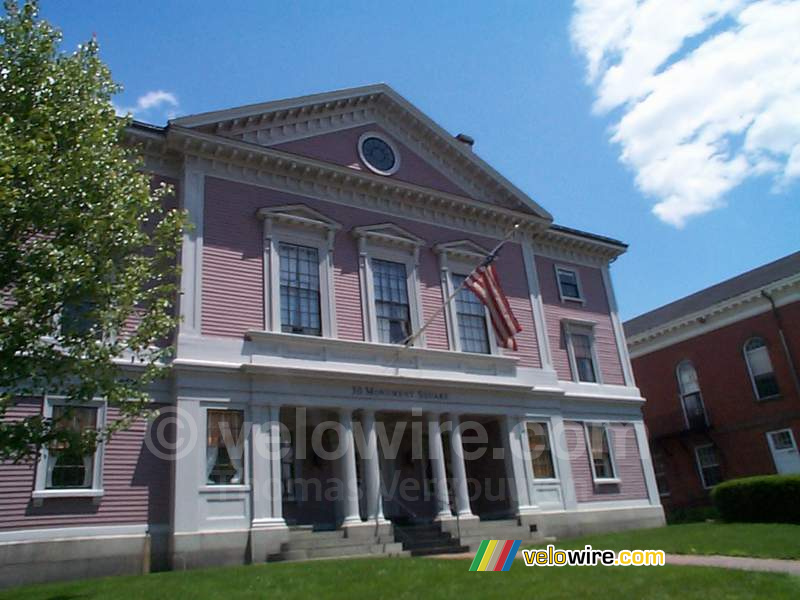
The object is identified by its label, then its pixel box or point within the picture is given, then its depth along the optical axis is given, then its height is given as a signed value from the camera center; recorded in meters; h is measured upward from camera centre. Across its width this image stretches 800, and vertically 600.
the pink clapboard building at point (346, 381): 15.34 +4.04
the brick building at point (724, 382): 31.33 +5.65
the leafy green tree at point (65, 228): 10.56 +5.19
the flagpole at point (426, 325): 19.44 +5.47
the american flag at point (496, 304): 19.11 +5.81
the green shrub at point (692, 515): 30.95 -0.40
